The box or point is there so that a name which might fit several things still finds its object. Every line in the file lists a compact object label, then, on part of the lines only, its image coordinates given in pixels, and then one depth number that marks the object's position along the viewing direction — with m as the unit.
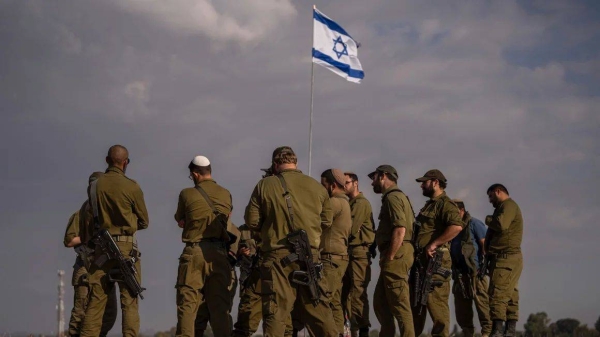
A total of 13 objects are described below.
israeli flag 19.95
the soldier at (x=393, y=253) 12.26
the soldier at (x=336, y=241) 13.03
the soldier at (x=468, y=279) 15.59
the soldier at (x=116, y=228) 11.29
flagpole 16.33
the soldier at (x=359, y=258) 14.03
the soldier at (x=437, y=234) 12.84
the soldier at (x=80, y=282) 12.05
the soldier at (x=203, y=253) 11.70
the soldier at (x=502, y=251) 14.69
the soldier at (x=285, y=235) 9.93
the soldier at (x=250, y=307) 11.55
